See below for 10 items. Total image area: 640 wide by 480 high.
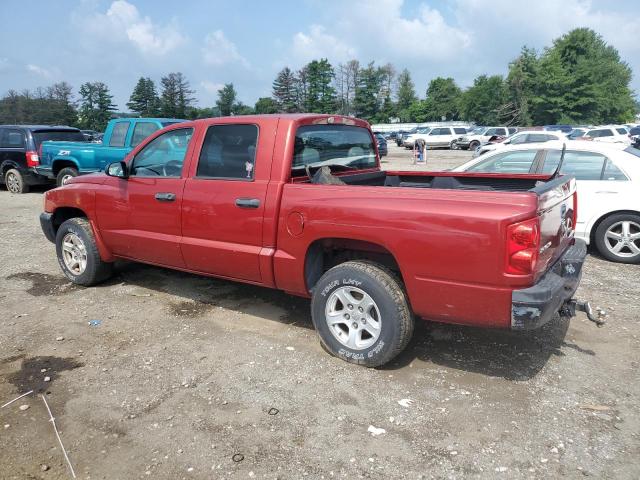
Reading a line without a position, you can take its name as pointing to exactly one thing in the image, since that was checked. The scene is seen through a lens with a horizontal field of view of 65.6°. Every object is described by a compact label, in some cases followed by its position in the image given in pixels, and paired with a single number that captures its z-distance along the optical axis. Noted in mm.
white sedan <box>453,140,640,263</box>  6227
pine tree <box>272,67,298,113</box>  100938
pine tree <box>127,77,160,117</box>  82812
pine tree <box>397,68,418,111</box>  112312
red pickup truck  3027
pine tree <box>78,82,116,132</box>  80562
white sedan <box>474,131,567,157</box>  21328
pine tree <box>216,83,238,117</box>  76375
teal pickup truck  10133
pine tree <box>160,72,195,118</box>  80375
